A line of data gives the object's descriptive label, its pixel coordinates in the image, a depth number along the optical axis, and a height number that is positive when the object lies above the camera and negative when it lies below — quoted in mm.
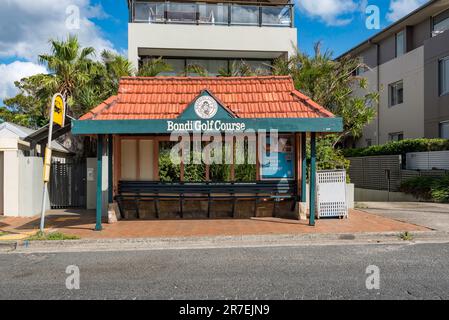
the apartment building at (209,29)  19797 +6446
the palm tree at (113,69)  15812 +3617
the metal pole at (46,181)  9327 -386
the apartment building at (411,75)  20328 +4790
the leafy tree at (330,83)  16594 +3253
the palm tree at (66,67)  16125 +3766
